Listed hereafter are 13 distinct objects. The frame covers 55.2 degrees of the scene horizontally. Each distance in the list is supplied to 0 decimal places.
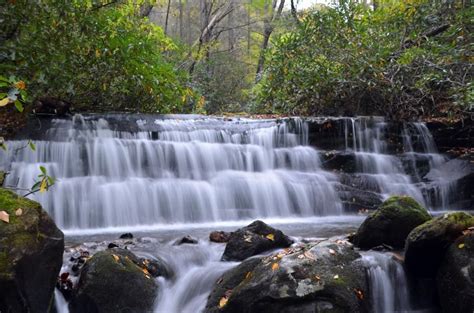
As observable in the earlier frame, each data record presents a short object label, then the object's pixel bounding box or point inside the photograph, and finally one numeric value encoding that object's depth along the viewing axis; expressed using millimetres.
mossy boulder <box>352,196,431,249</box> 4984
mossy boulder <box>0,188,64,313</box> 3273
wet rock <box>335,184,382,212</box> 8430
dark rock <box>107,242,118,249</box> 5047
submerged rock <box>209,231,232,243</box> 5752
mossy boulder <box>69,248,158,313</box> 3906
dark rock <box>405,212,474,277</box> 4293
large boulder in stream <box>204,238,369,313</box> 3574
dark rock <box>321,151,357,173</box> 9422
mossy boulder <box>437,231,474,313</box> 3945
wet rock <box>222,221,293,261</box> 4930
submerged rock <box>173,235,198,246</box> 5641
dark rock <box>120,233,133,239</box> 5852
